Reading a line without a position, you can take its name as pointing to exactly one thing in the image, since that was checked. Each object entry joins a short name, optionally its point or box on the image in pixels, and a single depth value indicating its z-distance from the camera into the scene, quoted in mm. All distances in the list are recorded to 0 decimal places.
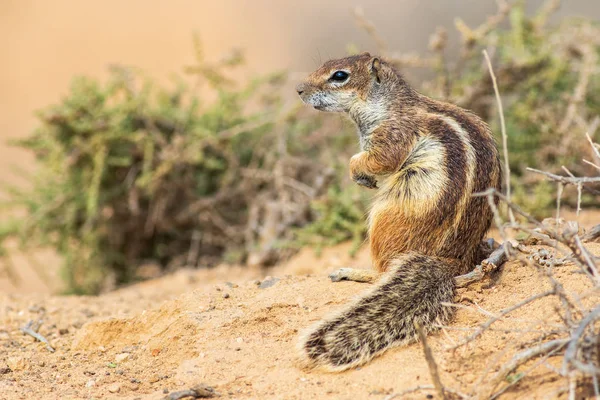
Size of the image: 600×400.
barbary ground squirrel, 6801
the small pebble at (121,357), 7915
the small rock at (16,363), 7816
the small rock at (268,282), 8933
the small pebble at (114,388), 6937
